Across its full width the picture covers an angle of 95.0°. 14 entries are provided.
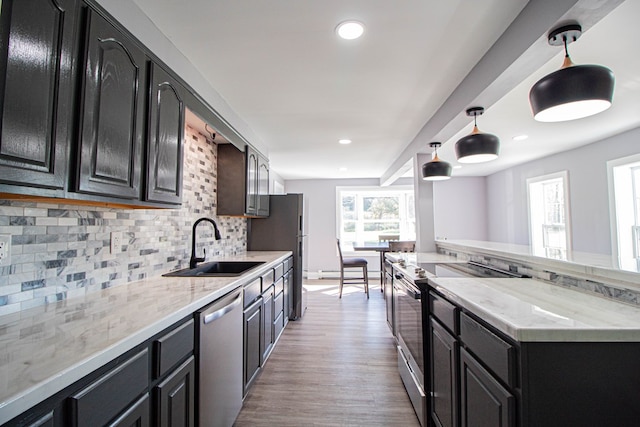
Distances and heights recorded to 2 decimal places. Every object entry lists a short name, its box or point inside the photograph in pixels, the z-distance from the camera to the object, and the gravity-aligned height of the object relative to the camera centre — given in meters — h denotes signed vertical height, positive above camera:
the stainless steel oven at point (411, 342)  1.81 -0.80
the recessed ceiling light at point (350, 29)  1.68 +1.17
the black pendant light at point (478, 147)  2.12 +0.60
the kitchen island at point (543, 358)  0.88 -0.42
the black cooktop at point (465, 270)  1.82 -0.28
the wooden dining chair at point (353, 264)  5.07 -0.63
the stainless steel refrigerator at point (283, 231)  3.94 -0.04
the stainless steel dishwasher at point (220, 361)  1.40 -0.72
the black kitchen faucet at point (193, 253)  2.29 -0.20
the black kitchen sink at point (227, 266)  2.60 -0.35
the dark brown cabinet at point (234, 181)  2.99 +0.48
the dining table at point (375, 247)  4.94 -0.32
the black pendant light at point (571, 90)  1.17 +0.58
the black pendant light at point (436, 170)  2.94 +0.59
